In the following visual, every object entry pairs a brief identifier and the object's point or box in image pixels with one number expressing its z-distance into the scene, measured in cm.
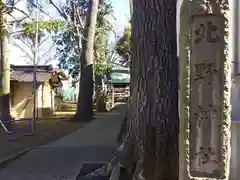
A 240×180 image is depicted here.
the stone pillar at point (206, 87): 224
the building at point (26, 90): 1275
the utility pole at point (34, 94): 838
